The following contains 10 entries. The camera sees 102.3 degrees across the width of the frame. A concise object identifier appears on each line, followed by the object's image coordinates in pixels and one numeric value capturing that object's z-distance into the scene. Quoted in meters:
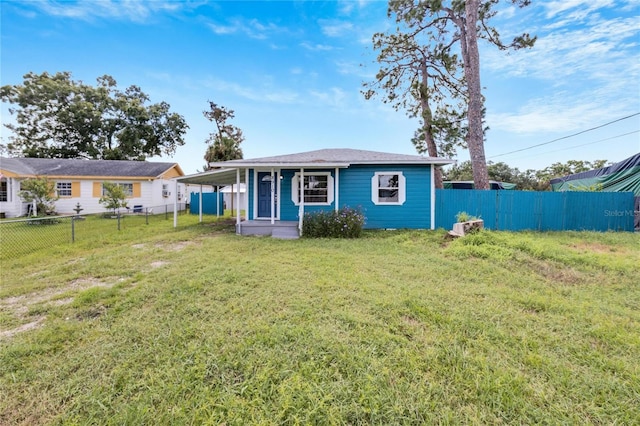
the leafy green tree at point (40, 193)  12.25
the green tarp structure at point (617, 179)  9.25
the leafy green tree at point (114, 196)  12.98
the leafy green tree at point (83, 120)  22.50
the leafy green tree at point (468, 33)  10.00
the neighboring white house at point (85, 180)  14.09
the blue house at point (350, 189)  9.05
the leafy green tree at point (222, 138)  19.80
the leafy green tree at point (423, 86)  12.97
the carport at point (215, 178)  9.59
